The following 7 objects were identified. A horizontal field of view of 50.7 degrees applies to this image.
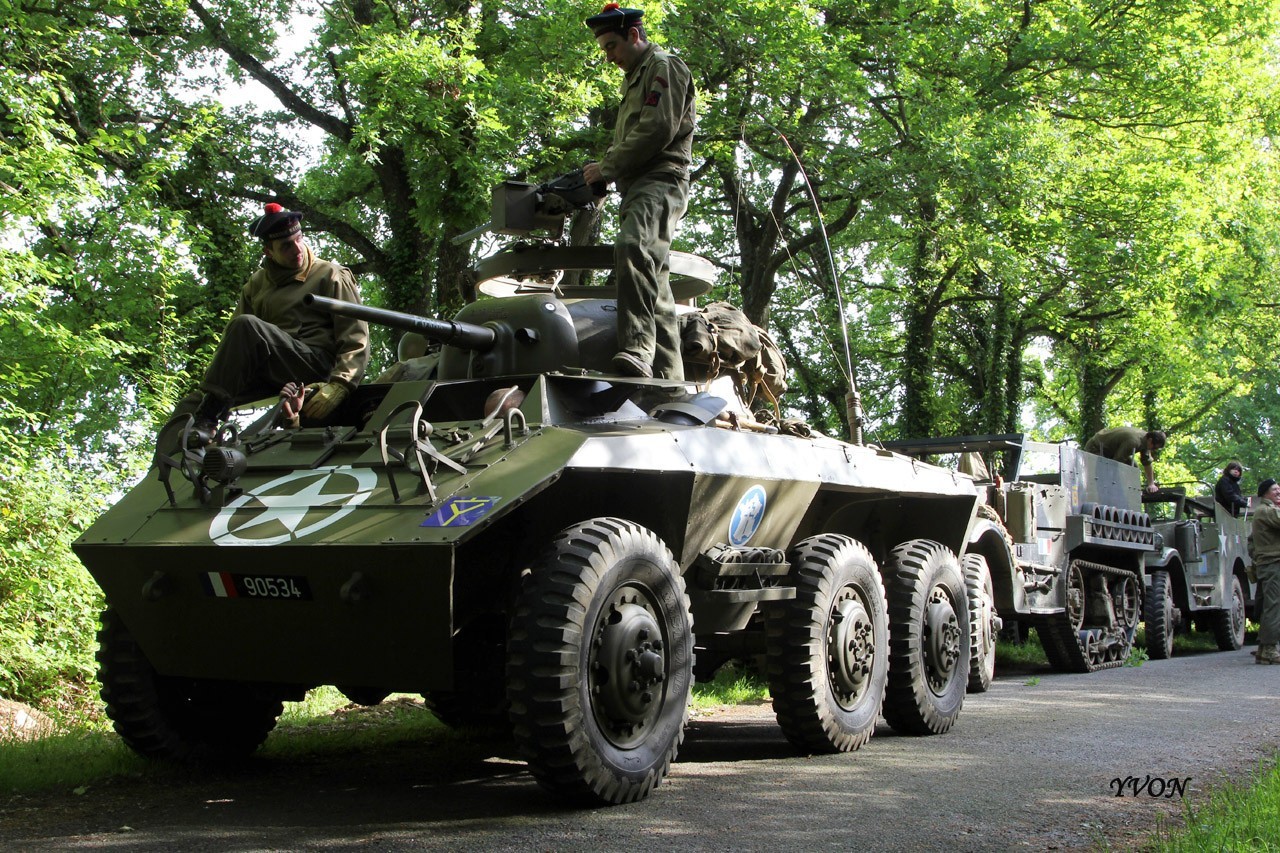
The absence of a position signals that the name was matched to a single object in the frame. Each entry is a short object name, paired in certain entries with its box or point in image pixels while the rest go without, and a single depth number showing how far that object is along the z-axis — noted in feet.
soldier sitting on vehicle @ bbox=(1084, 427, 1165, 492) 52.54
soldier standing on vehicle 22.13
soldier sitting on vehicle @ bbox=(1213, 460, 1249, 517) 54.44
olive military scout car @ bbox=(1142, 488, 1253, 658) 47.85
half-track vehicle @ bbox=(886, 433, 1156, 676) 38.11
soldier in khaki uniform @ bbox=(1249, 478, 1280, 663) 43.80
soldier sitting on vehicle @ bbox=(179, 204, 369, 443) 20.94
